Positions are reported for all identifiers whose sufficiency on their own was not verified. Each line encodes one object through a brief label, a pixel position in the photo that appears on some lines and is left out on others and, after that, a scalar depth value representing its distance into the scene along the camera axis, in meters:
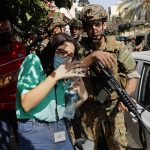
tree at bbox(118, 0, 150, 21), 20.21
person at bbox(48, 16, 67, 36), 2.52
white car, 2.11
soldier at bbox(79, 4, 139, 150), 1.96
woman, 1.27
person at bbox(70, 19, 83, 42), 3.41
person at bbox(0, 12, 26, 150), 1.89
